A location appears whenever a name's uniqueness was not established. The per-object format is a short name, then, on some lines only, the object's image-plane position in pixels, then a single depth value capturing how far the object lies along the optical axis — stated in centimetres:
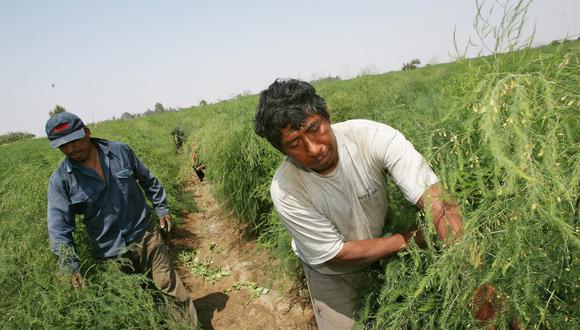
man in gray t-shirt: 165
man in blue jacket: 287
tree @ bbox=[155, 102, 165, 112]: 8608
